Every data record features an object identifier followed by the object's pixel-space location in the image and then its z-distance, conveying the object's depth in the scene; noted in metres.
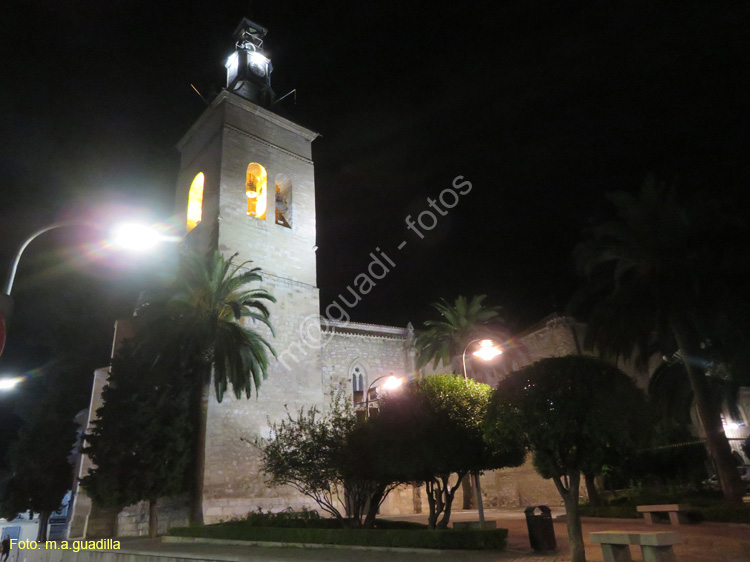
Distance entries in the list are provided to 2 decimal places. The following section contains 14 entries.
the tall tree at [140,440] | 15.05
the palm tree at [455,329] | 24.67
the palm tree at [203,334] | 16.38
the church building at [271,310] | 17.12
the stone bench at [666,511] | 10.85
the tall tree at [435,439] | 10.49
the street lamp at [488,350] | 12.12
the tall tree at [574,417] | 7.30
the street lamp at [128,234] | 5.85
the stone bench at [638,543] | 5.91
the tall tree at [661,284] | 13.81
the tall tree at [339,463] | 11.62
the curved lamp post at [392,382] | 15.64
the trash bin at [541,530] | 8.41
